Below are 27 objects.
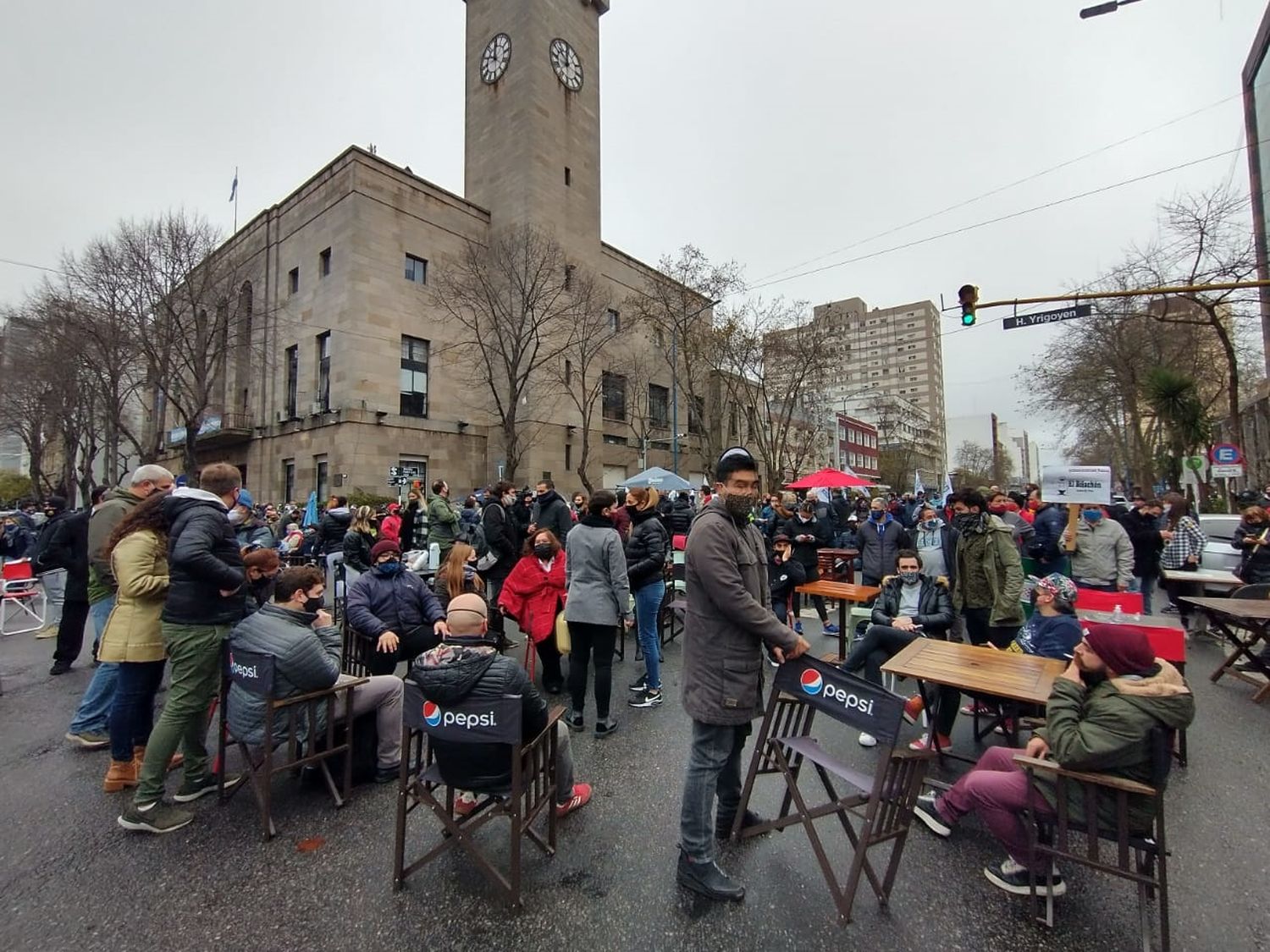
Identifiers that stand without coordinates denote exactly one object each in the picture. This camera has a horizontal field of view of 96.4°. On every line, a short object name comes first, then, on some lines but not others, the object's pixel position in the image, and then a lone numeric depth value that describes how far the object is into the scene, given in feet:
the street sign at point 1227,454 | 49.78
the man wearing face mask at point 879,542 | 23.04
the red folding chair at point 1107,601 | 16.52
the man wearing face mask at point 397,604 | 15.58
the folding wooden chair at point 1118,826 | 7.55
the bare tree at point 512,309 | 78.33
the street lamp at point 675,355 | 79.10
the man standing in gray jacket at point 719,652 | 8.65
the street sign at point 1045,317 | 33.90
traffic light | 35.81
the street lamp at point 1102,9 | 27.81
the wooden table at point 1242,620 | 17.04
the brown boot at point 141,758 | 12.55
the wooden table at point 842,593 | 20.27
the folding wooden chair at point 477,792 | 8.26
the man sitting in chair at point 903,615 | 15.87
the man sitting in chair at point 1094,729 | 7.79
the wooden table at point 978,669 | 11.14
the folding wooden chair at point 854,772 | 7.97
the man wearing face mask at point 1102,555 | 22.17
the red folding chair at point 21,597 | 29.17
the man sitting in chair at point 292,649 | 10.88
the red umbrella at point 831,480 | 53.83
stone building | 83.76
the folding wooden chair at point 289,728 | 10.48
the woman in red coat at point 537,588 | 17.39
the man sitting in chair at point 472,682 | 8.34
